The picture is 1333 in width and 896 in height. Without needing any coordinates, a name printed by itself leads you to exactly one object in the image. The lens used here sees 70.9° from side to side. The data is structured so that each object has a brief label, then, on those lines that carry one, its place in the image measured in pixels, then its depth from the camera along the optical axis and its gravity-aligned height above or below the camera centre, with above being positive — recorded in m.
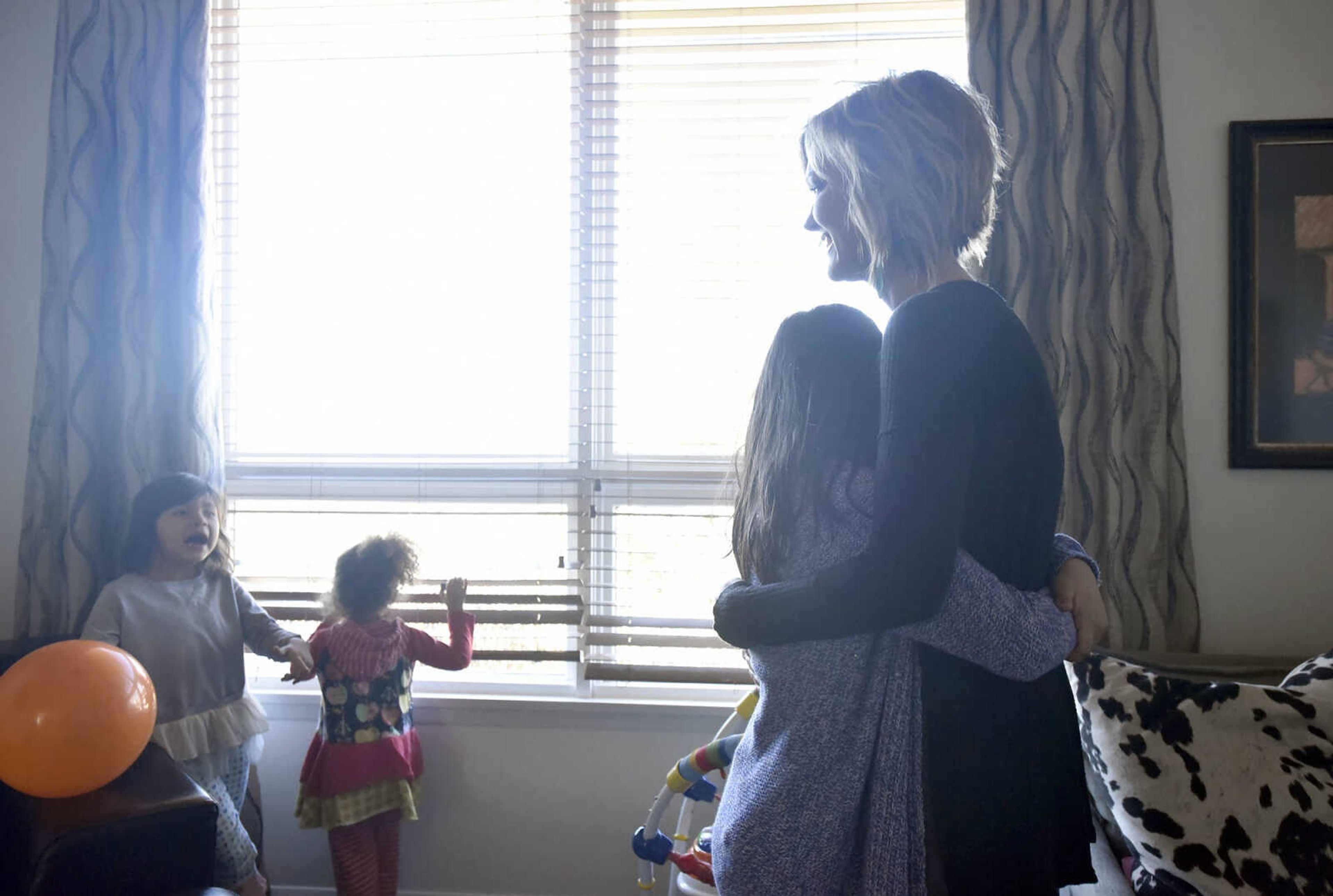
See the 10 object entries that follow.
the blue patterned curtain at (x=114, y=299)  2.34 +0.40
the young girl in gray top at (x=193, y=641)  2.08 -0.42
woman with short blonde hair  0.86 -0.07
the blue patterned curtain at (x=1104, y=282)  2.12 +0.40
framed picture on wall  2.14 +0.38
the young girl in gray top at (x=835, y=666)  0.90 -0.21
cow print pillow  1.45 -0.52
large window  2.35 +0.45
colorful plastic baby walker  1.65 -0.70
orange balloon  1.67 -0.48
